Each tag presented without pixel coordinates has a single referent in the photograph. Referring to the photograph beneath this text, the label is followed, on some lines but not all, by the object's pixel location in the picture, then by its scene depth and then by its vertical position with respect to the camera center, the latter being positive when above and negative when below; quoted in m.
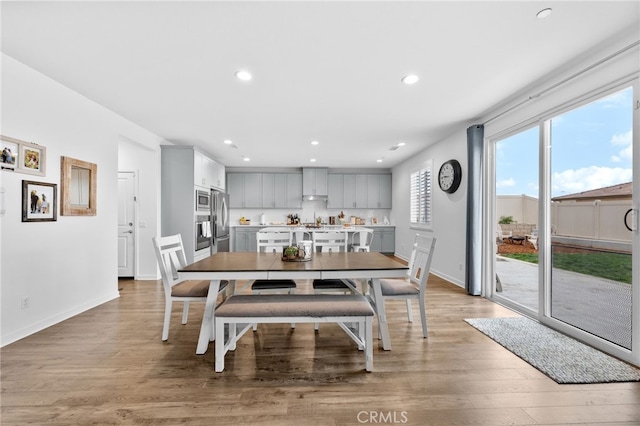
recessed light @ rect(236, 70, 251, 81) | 2.68 +1.32
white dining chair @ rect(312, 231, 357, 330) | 3.30 -0.33
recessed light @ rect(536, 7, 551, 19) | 1.85 +1.32
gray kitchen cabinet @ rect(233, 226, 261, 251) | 7.52 -0.62
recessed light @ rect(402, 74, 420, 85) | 2.74 +1.32
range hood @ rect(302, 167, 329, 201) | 7.75 +0.86
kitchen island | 7.52 -0.61
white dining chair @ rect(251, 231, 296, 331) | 2.72 -0.53
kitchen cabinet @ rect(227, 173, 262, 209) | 7.81 +0.67
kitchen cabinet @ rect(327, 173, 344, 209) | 7.93 +0.65
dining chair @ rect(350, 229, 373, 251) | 4.38 -0.50
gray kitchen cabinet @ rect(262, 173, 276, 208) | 7.85 +0.67
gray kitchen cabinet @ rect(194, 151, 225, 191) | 5.41 +0.86
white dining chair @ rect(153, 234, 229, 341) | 2.49 -0.65
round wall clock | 4.48 +0.62
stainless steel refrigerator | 6.08 -0.17
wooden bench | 2.01 -0.71
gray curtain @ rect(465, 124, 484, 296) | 3.93 +0.05
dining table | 2.15 -0.43
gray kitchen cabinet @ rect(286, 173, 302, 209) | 7.88 +0.73
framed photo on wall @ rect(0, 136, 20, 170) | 2.45 +0.52
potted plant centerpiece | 2.55 -0.35
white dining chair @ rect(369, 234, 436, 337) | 2.60 -0.68
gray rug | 1.99 -1.13
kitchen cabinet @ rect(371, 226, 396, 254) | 7.75 -0.69
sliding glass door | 2.24 -0.02
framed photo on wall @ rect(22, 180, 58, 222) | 2.63 +0.11
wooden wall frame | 3.07 +0.30
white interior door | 4.91 +0.02
